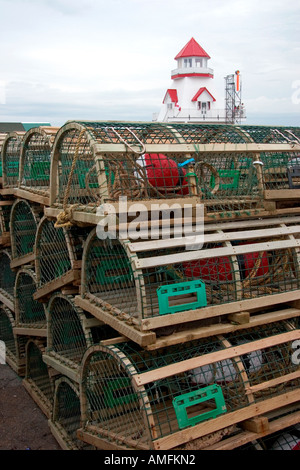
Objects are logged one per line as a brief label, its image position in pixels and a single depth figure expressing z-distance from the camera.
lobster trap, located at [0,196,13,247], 5.95
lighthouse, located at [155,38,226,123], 25.52
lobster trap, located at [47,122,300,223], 3.34
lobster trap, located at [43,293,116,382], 4.18
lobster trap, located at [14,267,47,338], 5.71
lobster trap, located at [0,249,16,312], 6.39
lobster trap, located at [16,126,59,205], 4.93
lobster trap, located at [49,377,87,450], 4.38
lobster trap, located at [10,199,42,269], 5.72
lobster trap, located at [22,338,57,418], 5.38
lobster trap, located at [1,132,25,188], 5.84
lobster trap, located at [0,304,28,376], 6.04
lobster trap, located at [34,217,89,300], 4.04
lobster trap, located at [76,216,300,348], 2.93
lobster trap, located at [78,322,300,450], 2.79
